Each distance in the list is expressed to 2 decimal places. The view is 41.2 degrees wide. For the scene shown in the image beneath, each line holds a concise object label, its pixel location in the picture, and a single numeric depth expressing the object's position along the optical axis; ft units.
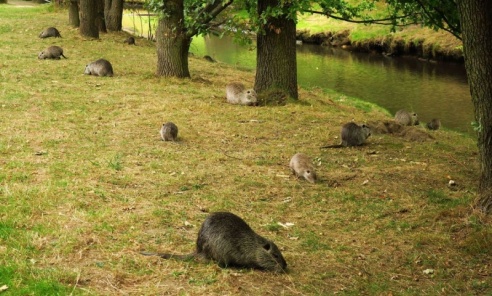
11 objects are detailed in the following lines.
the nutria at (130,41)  79.40
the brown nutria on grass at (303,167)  30.71
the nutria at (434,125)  56.18
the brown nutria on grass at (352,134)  37.63
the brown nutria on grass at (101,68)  55.52
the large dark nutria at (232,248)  20.62
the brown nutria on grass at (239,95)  47.44
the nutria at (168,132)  35.86
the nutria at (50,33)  76.33
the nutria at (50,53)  62.28
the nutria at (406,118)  54.85
